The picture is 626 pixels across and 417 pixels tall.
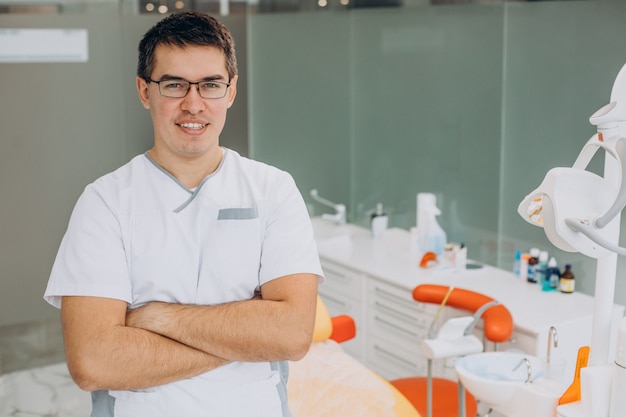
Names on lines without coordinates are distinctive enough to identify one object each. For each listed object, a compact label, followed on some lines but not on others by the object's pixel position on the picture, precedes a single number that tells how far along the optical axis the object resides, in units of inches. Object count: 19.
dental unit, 67.4
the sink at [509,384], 77.7
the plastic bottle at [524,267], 120.1
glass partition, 113.6
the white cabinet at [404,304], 104.1
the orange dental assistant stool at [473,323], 98.1
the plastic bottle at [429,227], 134.0
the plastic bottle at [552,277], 115.3
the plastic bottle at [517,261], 122.6
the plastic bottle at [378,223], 151.3
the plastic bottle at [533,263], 119.1
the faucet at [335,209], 161.9
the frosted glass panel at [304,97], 159.6
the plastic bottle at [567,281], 113.6
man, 57.8
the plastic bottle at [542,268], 116.0
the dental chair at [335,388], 91.9
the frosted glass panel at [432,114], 128.0
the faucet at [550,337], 82.7
